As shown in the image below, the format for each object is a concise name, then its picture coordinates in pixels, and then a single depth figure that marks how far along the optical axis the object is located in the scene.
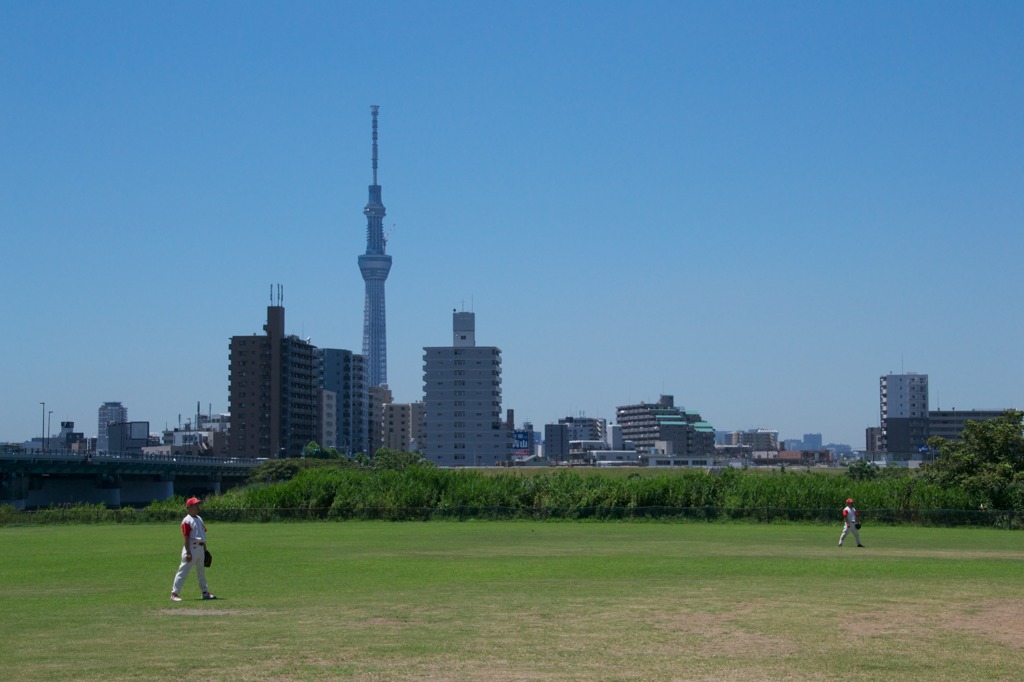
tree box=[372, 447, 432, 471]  167.62
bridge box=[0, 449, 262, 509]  137.88
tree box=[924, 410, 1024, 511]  69.19
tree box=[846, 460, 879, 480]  124.12
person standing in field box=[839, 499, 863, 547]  45.50
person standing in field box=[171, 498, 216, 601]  25.89
